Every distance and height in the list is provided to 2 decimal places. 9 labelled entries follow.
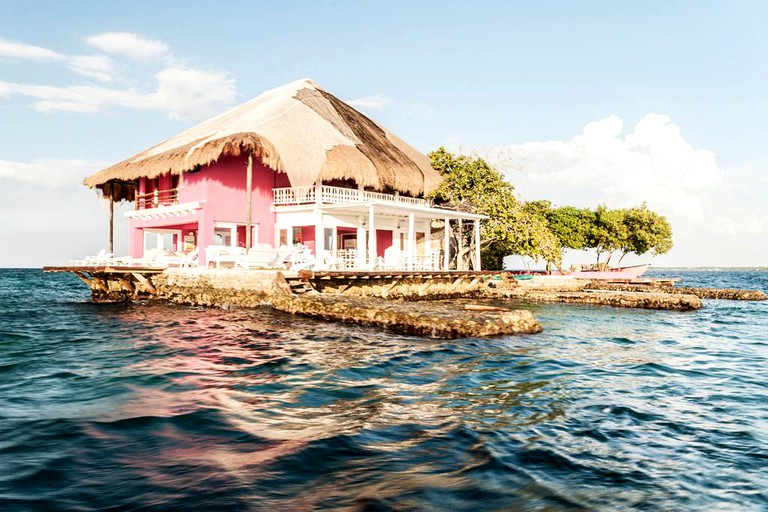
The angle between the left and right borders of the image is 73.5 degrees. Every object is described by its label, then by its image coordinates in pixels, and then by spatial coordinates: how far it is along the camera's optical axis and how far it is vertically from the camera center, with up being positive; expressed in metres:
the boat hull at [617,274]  35.22 -0.70
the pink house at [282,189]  20.75 +3.64
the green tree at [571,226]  43.78 +3.30
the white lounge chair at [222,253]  18.00 +0.51
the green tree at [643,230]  46.38 +3.05
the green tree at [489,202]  28.81 +3.55
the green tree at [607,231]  44.62 +2.87
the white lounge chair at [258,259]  17.59 +0.27
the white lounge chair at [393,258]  22.28 +0.39
